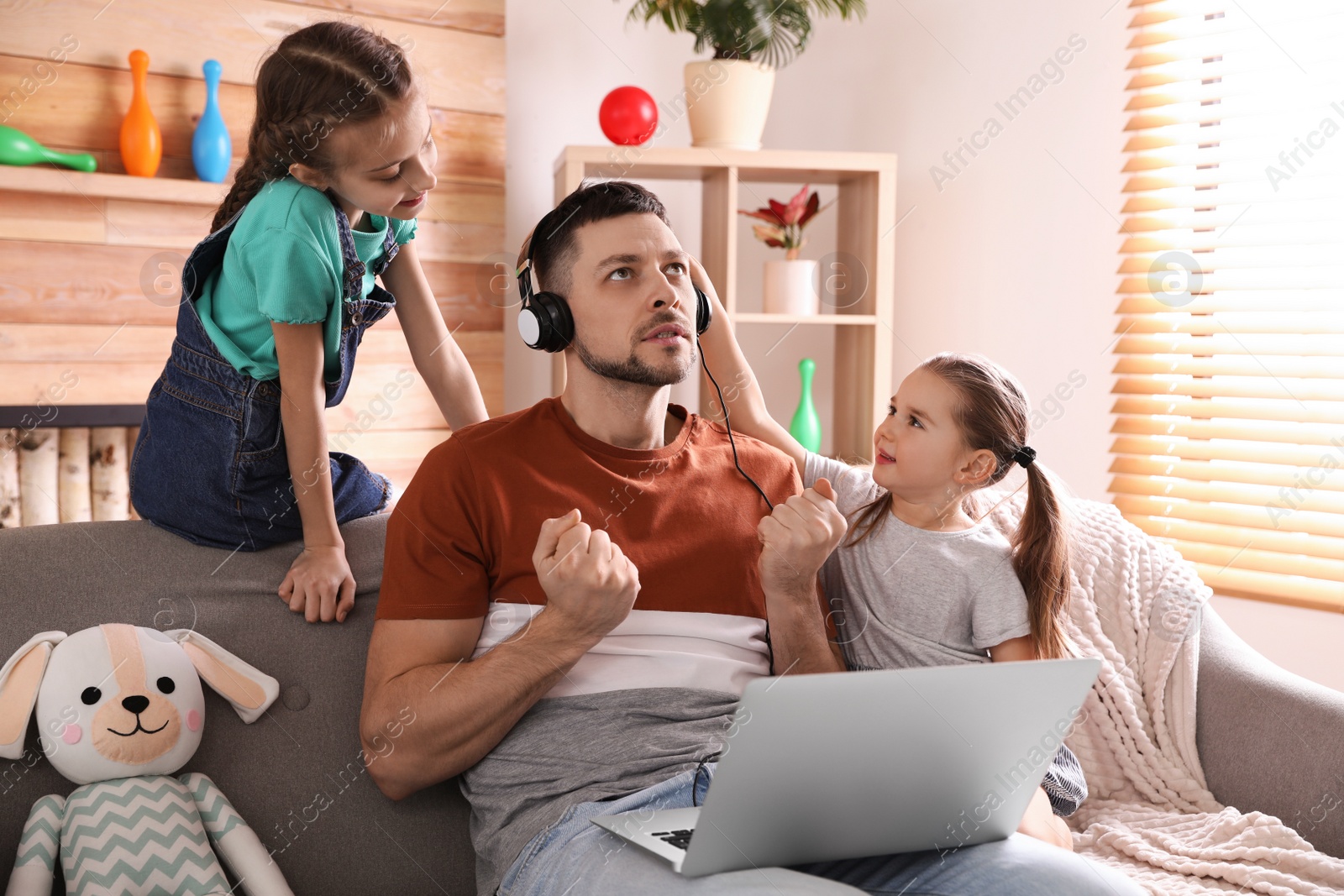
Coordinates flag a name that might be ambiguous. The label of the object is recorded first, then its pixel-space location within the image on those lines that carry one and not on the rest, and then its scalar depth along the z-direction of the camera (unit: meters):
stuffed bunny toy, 1.09
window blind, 2.19
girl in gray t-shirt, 1.37
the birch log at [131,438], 2.53
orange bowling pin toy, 2.39
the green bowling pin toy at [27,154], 2.28
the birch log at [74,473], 2.46
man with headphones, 1.09
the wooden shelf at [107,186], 2.29
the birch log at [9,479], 2.38
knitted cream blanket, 1.33
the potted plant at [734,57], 2.63
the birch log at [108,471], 2.51
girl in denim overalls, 1.30
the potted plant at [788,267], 2.75
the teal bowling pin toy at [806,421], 2.78
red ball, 2.64
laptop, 0.89
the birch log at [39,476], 2.41
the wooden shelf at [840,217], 2.66
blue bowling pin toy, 2.45
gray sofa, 1.25
